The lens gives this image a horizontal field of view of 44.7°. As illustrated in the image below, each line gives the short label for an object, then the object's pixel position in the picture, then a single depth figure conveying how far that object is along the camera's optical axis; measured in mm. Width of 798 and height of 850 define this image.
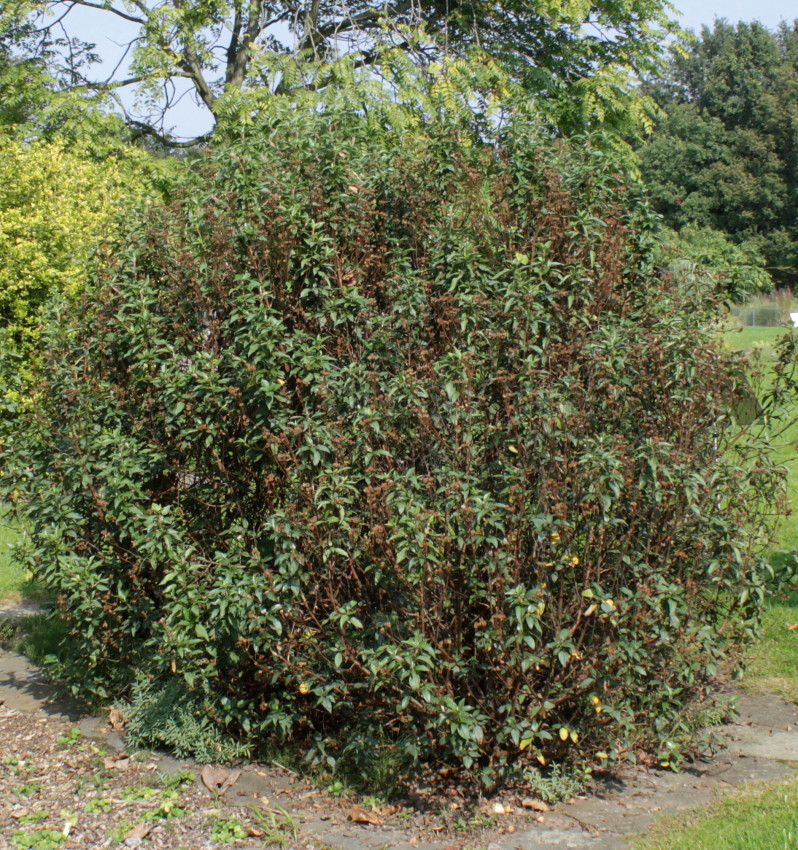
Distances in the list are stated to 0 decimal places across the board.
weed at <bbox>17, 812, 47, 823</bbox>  4281
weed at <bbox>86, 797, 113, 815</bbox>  4340
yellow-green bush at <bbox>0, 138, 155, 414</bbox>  8133
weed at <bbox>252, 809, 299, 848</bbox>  4004
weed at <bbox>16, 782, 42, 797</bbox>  4543
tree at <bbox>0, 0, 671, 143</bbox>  12625
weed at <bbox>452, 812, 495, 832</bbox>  4043
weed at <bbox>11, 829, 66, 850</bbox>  4031
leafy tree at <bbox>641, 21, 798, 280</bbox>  53000
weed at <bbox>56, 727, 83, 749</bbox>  5039
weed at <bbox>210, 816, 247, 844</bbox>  4039
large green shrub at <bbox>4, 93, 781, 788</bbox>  4020
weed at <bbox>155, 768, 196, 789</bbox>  4535
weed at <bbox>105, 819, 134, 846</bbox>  4082
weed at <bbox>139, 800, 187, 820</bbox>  4246
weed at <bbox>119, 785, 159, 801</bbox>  4434
